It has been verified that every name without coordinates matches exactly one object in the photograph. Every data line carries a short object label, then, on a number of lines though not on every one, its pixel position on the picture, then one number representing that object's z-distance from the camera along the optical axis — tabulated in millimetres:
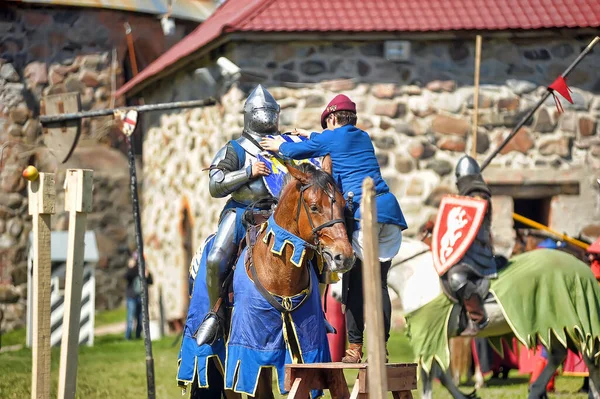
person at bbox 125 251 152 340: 38187
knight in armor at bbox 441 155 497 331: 21406
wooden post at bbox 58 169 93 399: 15180
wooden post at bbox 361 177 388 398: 10008
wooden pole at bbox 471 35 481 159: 27320
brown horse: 13609
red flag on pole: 24725
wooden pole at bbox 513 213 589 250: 26969
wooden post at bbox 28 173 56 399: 15430
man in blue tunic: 15008
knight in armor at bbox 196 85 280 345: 16172
